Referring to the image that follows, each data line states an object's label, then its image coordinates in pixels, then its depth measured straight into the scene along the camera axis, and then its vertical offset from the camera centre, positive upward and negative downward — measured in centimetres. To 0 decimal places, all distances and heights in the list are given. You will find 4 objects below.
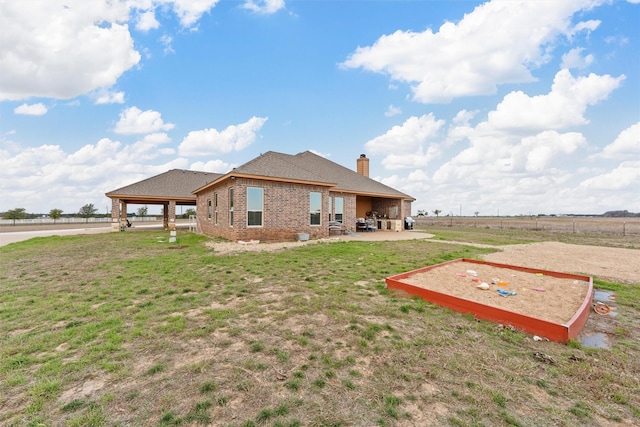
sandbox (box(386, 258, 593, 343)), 353 -150
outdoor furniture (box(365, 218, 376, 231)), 1906 -73
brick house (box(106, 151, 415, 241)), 1184 +110
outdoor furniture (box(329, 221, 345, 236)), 1568 -76
